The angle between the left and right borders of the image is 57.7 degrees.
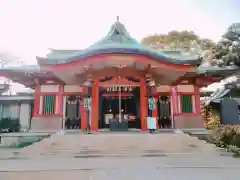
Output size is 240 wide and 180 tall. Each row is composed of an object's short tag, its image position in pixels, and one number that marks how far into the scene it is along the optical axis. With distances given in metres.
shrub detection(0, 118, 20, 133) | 15.74
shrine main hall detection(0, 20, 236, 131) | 11.27
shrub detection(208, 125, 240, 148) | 9.52
